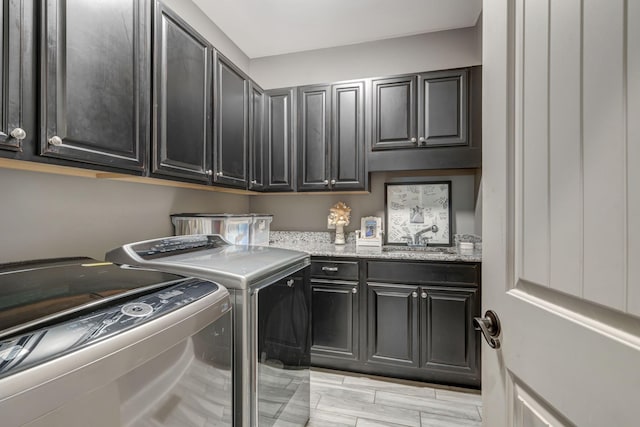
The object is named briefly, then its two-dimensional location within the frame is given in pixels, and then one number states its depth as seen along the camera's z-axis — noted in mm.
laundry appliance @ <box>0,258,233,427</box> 487
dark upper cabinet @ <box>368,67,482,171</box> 2299
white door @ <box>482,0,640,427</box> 396
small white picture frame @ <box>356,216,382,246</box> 2611
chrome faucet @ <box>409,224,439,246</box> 2639
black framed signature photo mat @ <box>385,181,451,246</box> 2625
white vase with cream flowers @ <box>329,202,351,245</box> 2752
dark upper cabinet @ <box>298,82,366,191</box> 2529
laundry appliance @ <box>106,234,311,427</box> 1148
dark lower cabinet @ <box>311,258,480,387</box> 2072
